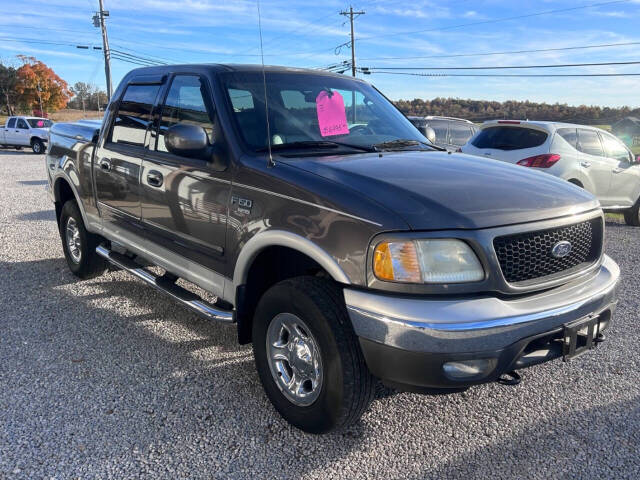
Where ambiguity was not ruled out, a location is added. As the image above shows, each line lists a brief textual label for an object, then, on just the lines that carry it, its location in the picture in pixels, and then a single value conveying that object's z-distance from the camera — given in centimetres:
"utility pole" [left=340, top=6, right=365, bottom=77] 4838
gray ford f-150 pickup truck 237
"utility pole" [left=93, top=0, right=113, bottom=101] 3947
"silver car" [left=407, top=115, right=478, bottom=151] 1431
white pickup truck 2536
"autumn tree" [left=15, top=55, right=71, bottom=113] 6806
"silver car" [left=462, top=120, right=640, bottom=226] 827
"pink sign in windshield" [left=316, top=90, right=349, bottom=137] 350
